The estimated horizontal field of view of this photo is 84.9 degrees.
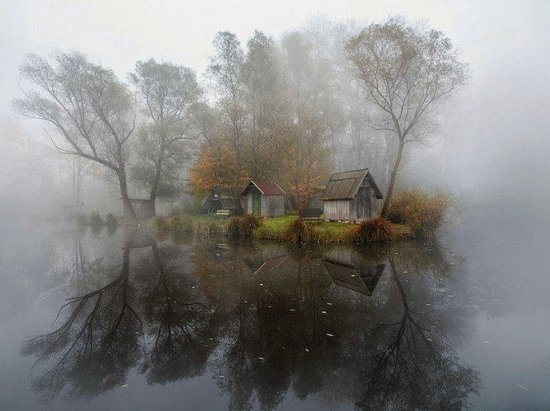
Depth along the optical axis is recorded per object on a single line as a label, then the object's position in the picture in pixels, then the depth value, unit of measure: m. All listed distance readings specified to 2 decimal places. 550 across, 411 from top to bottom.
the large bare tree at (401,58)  21.52
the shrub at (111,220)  34.22
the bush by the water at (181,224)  27.01
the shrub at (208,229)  23.76
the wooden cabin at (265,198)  27.09
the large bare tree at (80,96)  29.98
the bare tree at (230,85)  27.75
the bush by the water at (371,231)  18.47
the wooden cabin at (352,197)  21.67
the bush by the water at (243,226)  21.73
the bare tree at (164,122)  34.16
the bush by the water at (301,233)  18.84
